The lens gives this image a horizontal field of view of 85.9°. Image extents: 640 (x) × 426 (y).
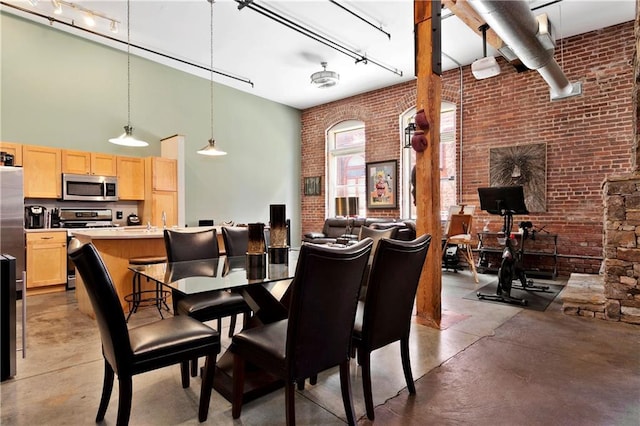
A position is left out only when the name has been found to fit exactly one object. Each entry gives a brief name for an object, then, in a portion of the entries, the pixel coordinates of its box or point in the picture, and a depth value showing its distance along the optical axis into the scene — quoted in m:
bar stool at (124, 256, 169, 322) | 3.66
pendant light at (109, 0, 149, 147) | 4.38
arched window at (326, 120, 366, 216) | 8.24
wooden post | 3.33
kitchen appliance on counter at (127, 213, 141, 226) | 5.90
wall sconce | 6.70
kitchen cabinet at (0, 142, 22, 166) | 4.59
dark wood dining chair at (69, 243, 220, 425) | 1.54
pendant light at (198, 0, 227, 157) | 5.30
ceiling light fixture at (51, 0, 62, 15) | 4.42
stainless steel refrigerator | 3.88
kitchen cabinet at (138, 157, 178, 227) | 5.82
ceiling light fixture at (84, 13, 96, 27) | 4.79
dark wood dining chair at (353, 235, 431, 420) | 1.80
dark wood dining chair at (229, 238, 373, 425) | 1.50
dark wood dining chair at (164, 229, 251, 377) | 2.43
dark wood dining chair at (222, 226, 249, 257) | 3.37
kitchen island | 3.63
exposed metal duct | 3.18
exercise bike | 4.28
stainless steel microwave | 5.13
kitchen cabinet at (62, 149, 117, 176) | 5.17
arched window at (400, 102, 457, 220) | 6.75
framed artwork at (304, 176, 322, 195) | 8.83
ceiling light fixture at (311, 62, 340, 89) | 6.48
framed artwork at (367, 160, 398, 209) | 7.50
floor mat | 4.01
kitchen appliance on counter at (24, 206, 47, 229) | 4.82
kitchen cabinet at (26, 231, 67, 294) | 4.58
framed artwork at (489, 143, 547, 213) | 5.66
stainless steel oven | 4.97
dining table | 1.92
